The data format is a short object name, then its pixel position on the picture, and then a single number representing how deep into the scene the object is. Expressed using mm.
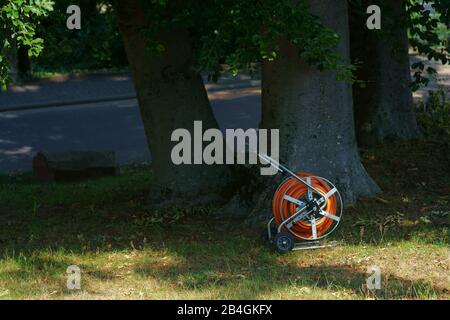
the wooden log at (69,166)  14383
